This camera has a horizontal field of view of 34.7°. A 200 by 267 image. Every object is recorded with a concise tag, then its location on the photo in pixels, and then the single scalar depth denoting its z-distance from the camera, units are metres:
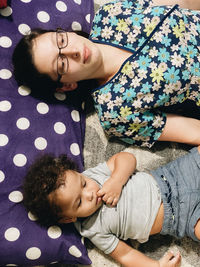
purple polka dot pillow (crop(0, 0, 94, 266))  1.13
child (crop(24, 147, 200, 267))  1.13
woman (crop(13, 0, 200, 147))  1.19
